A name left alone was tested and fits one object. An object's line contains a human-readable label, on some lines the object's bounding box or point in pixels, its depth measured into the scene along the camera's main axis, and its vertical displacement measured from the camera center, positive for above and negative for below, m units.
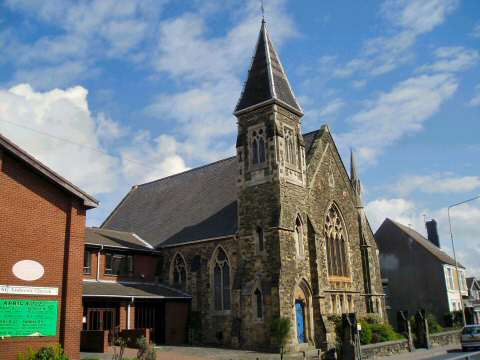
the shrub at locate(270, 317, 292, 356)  22.48 -0.84
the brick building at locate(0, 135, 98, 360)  16.02 +2.16
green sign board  15.70 +0.12
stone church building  25.45 +4.38
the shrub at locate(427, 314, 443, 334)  34.52 -1.48
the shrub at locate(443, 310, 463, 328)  43.50 -1.19
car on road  26.35 -1.75
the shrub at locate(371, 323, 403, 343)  28.08 -1.48
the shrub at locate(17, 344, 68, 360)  15.50 -1.05
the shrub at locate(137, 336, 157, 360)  16.67 -1.17
